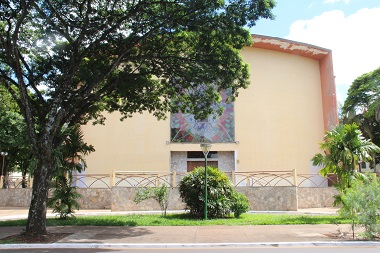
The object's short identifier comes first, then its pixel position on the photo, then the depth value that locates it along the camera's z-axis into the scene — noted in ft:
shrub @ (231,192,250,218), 51.39
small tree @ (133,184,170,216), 52.00
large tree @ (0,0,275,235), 36.76
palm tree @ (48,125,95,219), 48.78
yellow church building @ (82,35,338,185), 86.53
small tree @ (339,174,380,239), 32.58
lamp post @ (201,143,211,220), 51.12
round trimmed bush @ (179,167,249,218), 50.44
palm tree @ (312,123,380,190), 50.24
